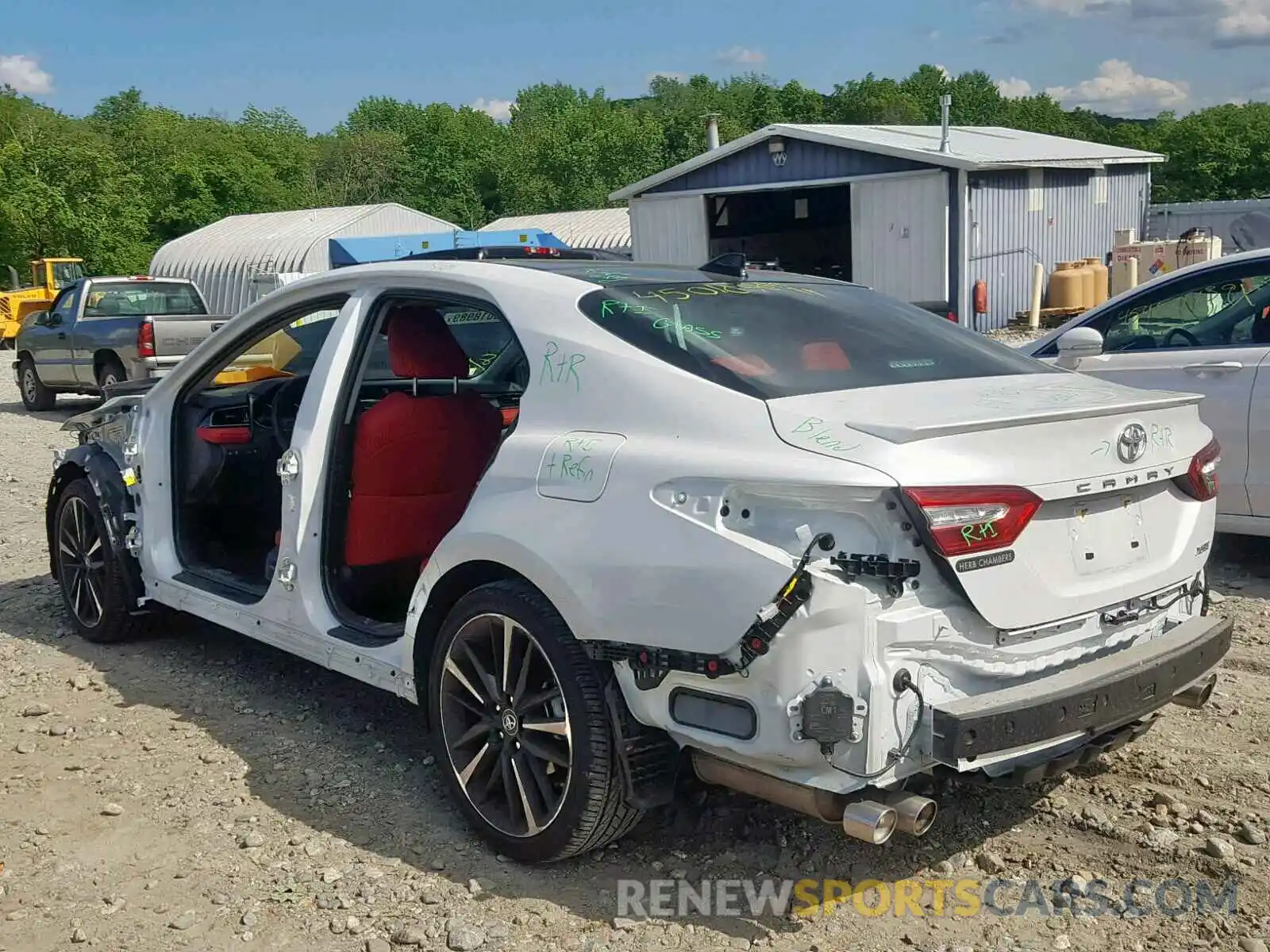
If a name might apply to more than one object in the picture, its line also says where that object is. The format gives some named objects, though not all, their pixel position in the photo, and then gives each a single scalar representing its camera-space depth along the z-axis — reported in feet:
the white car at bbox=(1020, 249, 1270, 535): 19.29
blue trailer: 66.03
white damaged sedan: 9.27
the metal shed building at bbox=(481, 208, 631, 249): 116.37
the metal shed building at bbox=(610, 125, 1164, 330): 72.13
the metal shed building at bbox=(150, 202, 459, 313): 113.29
